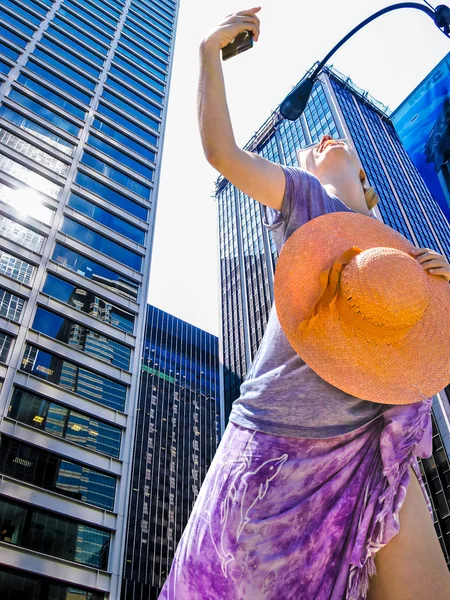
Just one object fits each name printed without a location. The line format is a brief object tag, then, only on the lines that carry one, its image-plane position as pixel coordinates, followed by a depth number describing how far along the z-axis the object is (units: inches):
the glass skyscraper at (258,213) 2647.6
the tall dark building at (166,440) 2640.3
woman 69.7
